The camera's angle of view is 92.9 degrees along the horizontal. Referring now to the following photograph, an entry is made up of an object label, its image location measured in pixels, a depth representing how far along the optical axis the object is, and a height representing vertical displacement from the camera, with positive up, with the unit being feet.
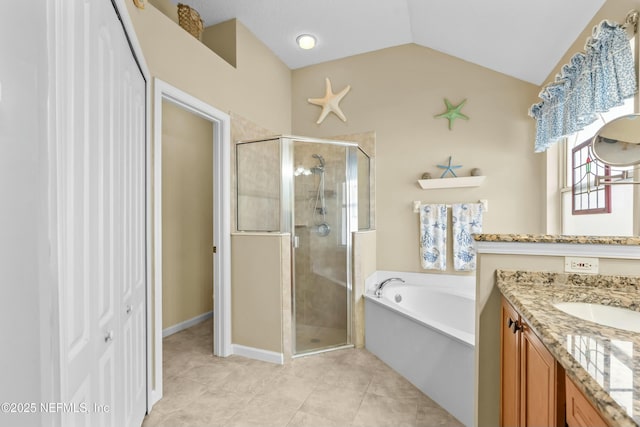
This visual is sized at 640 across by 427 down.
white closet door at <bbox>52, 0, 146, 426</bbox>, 2.67 -0.01
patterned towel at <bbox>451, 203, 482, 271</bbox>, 9.62 -0.63
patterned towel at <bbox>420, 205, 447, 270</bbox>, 9.96 -0.84
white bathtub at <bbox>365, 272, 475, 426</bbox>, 5.93 -3.02
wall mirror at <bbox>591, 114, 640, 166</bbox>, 3.91 +0.90
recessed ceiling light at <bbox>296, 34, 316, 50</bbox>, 9.92 +5.67
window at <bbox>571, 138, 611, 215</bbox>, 6.53 +0.55
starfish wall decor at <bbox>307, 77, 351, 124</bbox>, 11.32 +4.14
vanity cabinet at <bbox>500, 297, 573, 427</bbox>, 2.85 -1.90
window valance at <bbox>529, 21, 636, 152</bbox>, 4.94 +2.41
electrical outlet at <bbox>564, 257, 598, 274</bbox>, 4.24 -0.78
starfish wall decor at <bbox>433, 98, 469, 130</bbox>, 9.93 +3.23
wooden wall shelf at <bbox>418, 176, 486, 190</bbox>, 9.55 +0.92
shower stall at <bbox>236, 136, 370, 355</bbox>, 8.61 -0.07
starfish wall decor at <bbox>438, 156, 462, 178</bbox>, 9.98 +1.40
